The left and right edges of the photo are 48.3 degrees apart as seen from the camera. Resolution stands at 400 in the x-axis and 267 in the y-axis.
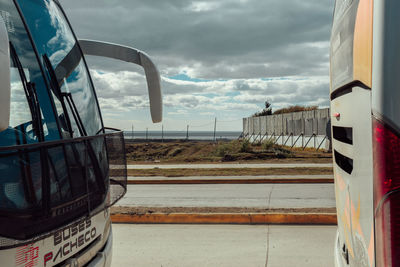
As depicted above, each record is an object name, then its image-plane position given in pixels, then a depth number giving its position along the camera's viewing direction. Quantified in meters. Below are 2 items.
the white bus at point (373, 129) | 2.03
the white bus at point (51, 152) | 2.36
